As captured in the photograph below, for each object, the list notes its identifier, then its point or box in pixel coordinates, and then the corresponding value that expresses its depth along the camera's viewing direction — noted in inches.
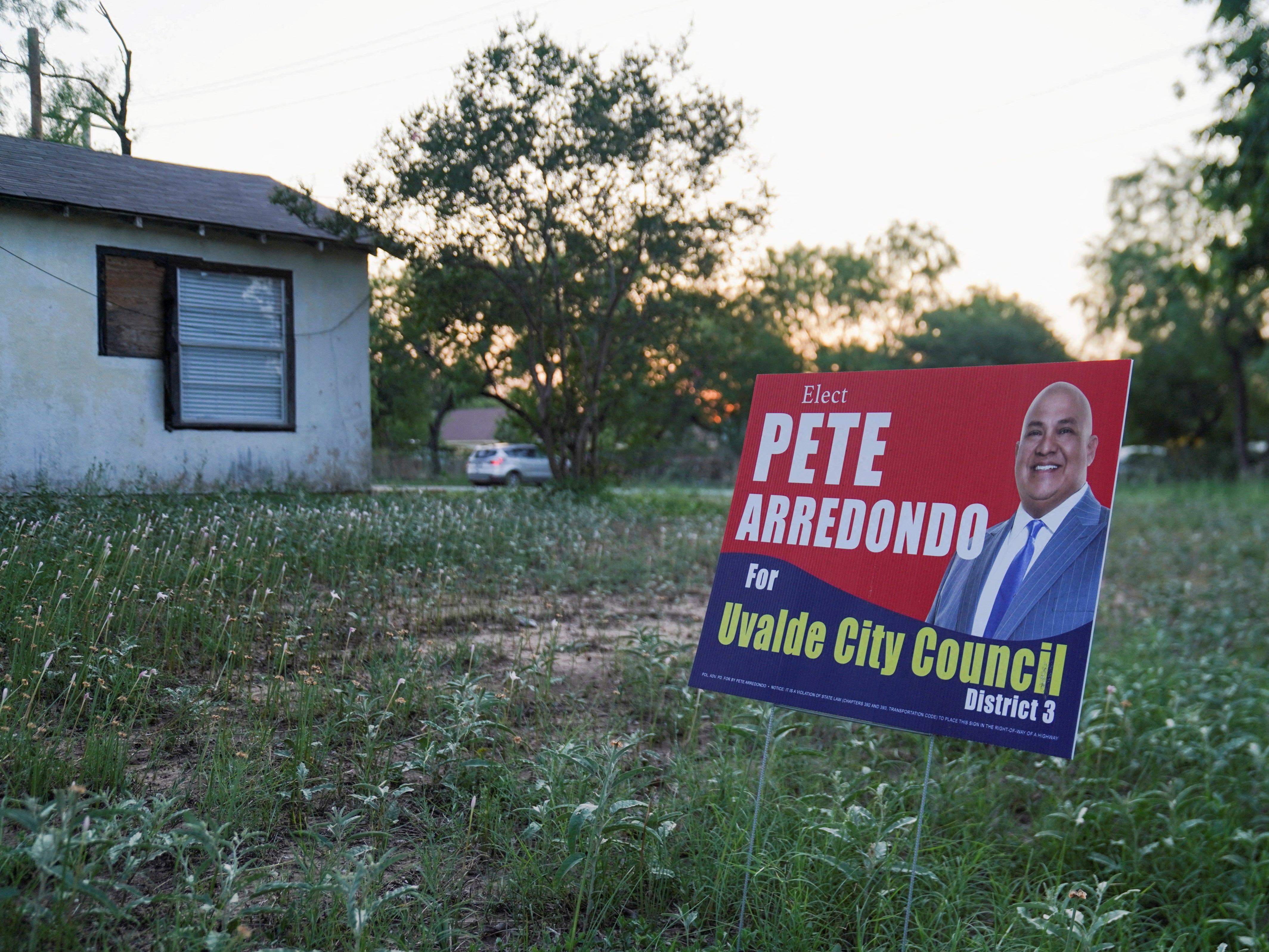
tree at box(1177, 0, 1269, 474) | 393.4
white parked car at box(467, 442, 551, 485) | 1155.9
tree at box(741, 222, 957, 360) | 1819.6
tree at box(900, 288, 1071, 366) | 1672.0
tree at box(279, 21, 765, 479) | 486.3
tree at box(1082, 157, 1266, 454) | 1316.4
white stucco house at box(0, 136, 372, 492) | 273.4
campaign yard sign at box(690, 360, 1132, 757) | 106.3
